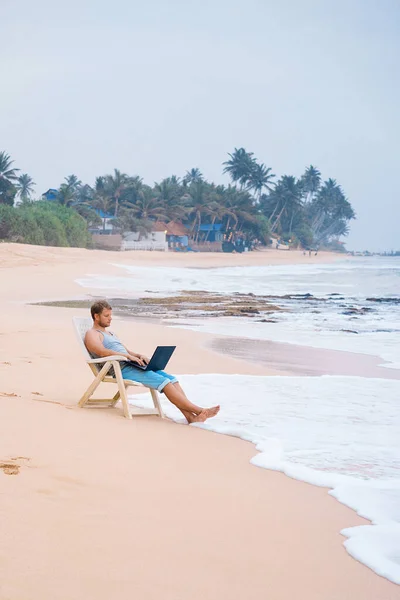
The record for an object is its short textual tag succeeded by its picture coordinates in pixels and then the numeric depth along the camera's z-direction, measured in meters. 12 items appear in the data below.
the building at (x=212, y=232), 96.12
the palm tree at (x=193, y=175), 140.57
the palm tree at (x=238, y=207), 96.94
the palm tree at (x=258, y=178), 119.00
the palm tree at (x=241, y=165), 119.06
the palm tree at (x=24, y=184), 111.44
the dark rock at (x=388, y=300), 25.83
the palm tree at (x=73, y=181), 115.38
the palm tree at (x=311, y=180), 155.50
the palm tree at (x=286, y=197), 124.56
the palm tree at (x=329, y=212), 157.38
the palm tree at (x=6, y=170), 72.06
